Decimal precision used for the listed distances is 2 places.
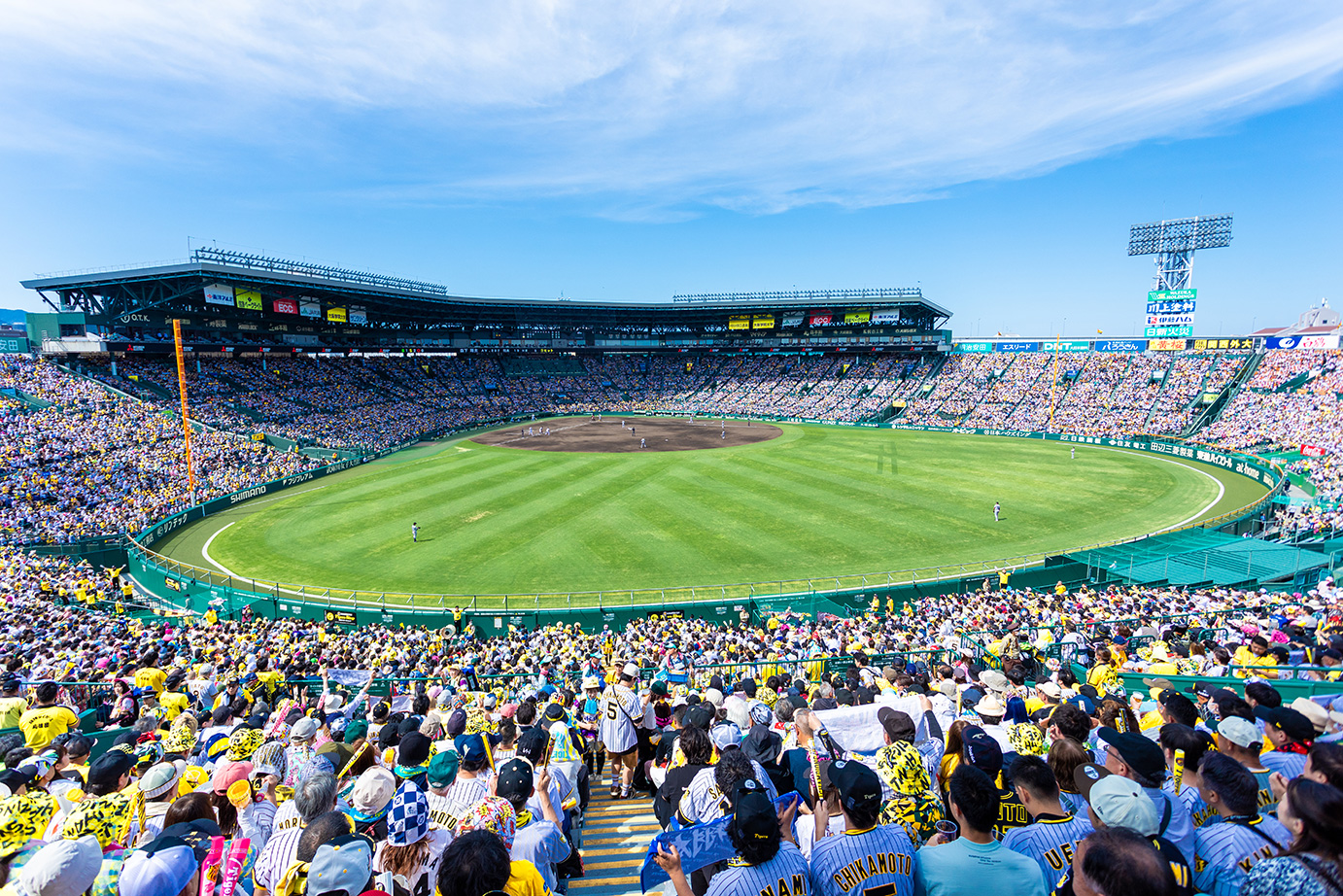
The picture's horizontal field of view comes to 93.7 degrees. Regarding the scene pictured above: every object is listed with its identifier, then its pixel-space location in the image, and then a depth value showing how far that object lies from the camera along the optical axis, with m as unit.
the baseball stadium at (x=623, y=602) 4.66
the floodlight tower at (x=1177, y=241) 76.56
